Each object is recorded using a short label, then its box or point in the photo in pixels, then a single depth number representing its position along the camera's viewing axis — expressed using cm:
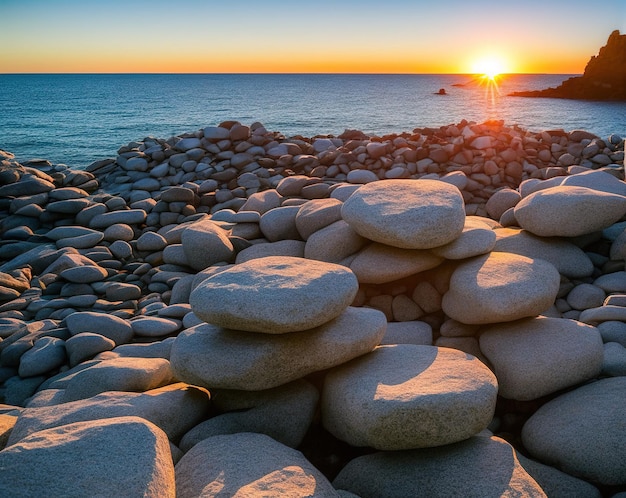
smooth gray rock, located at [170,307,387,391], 254
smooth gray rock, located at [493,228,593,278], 416
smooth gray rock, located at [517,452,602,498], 230
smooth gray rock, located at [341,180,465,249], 351
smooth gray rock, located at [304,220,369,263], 423
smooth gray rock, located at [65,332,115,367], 391
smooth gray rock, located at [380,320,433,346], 355
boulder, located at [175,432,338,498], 186
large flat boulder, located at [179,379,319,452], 255
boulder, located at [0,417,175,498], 162
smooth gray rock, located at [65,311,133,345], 416
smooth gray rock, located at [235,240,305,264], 486
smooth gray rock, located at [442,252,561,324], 314
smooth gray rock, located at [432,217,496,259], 363
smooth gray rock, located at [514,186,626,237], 407
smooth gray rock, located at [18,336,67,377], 387
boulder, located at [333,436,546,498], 206
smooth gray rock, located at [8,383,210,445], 240
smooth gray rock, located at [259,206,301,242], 527
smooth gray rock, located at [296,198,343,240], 475
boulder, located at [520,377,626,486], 238
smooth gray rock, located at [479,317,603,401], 291
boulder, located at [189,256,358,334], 245
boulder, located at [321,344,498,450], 221
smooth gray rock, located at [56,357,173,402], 295
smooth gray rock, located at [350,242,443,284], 370
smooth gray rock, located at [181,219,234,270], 521
